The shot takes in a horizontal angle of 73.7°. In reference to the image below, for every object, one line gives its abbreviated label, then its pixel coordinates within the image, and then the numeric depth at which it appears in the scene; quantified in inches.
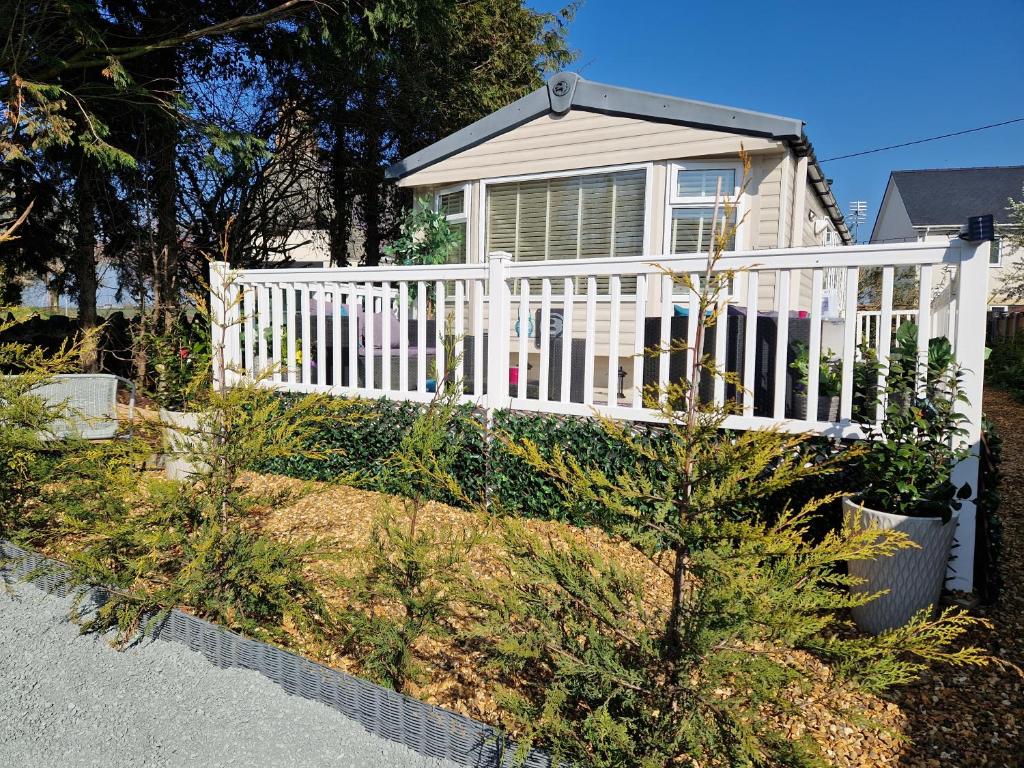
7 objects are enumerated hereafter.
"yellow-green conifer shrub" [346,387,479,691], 87.5
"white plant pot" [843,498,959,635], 106.7
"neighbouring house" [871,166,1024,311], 989.2
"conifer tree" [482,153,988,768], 65.4
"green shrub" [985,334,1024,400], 498.6
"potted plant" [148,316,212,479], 189.6
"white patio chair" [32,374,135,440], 181.9
